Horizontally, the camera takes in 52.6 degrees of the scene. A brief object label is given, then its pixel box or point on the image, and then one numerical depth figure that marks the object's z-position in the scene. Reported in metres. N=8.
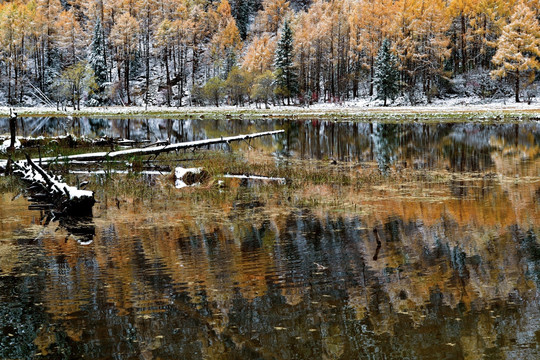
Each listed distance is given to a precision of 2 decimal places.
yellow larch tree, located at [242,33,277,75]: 89.12
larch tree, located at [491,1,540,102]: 66.00
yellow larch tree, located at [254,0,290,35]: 123.88
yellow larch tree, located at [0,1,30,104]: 88.64
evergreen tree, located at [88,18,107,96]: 91.88
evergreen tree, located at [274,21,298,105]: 79.94
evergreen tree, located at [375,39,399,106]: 68.81
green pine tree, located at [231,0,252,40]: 132.25
